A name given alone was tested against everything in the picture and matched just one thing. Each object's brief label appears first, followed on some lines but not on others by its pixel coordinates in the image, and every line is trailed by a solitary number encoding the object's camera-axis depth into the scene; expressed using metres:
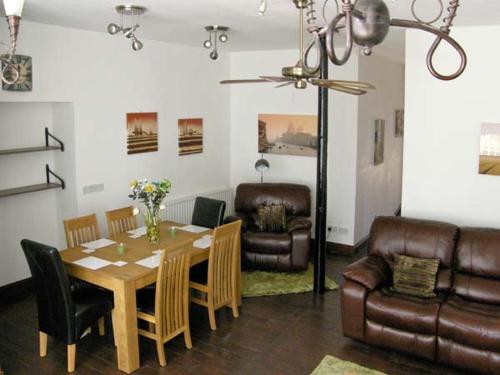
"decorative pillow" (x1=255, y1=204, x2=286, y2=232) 6.41
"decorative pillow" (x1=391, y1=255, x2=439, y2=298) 4.33
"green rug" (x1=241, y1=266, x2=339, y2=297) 5.63
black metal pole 5.34
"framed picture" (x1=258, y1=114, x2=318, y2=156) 7.08
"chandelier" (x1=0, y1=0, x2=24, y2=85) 2.34
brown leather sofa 3.85
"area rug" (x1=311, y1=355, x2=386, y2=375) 3.96
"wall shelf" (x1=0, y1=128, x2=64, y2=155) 4.98
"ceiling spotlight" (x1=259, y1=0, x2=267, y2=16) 2.24
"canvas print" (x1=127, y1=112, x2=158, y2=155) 6.01
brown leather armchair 6.14
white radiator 6.57
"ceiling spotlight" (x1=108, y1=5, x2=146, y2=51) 4.07
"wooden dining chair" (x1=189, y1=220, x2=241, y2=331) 4.66
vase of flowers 4.83
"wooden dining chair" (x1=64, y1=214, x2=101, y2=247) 4.85
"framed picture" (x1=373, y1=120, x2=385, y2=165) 7.57
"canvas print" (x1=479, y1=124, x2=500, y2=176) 4.80
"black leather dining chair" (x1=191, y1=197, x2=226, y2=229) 5.74
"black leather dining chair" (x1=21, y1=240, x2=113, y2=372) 3.81
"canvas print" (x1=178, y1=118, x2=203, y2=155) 6.84
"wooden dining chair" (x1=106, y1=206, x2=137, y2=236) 5.30
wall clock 4.67
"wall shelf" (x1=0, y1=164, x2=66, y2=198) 5.03
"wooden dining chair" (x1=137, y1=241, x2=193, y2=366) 4.09
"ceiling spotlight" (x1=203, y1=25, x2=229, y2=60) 5.12
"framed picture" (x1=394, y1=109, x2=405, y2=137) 8.47
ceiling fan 2.23
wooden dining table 3.96
